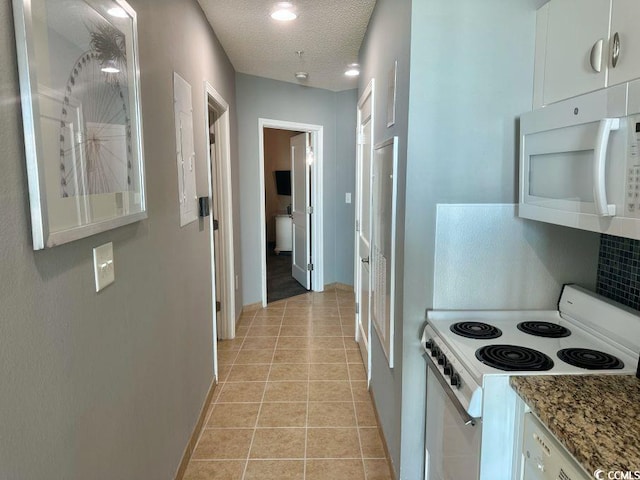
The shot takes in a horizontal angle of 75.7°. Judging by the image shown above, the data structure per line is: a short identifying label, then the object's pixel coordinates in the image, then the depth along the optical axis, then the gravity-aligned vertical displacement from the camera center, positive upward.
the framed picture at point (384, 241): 1.98 -0.27
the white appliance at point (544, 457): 0.97 -0.67
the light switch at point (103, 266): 1.21 -0.22
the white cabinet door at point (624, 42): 1.12 +0.41
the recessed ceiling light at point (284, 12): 2.59 +1.17
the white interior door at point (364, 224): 2.93 -0.25
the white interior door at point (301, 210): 5.31 -0.23
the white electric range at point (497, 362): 1.24 -0.56
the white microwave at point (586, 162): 1.11 +0.09
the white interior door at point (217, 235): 3.65 -0.39
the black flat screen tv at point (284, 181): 8.16 +0.23
